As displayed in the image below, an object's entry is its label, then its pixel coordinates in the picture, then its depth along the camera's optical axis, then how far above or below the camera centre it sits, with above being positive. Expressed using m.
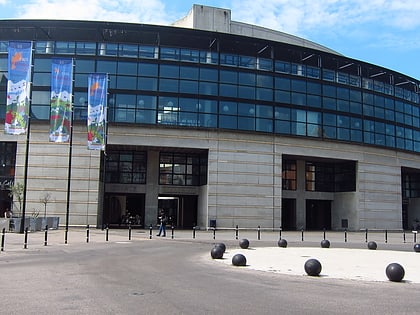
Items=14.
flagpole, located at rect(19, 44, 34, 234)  30.08 -1.36
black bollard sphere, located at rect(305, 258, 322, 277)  13.77 -1.89
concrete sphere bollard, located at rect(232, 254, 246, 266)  16.12 -2.00
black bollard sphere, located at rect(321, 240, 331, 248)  26.07 -2.21
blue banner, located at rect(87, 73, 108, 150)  36.53 +7.29
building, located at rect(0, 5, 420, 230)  42.84 +6.99
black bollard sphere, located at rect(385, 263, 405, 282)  13.01 -1.88
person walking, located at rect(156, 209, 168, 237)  32.47 -1.52
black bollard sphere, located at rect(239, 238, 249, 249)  23.75 -2.10
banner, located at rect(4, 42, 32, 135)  29.34 +7.00
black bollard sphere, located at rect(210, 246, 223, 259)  18.34 -2.00
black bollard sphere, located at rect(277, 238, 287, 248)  25.83 -2.19
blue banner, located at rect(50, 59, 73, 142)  32.88 +7.24
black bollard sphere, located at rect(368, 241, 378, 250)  25.27 -2.19
